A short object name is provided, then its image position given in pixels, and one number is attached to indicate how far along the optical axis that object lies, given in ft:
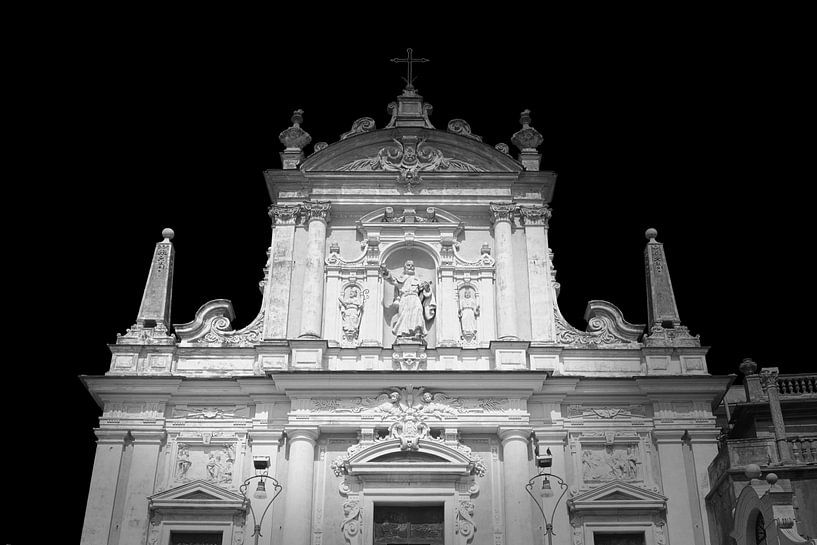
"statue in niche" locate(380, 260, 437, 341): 60.90
